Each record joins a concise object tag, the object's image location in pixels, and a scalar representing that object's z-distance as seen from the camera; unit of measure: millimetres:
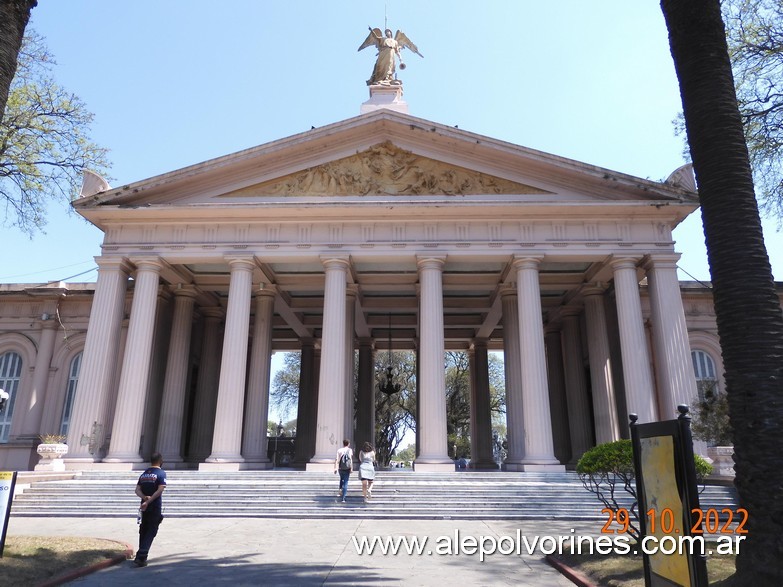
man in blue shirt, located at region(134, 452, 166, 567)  7469
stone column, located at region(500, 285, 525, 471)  20797
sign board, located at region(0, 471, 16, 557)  7531
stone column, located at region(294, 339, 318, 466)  26438
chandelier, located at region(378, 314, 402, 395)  26766
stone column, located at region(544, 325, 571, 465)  24953
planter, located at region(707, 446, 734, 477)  15244
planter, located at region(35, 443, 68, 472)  16484
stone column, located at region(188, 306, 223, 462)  23766
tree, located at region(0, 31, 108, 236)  16297
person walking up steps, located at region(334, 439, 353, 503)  13547
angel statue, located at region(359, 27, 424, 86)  23562
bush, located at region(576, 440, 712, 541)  8617
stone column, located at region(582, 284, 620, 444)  20656
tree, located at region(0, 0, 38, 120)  6406
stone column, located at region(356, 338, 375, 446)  26906
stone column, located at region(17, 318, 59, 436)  24656
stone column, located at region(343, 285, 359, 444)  21703
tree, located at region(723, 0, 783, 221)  13156
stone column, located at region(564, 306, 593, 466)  23438
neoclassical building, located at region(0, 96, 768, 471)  17797
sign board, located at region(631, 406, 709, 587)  4551
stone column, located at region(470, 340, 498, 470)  26219
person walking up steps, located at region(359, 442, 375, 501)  13359
